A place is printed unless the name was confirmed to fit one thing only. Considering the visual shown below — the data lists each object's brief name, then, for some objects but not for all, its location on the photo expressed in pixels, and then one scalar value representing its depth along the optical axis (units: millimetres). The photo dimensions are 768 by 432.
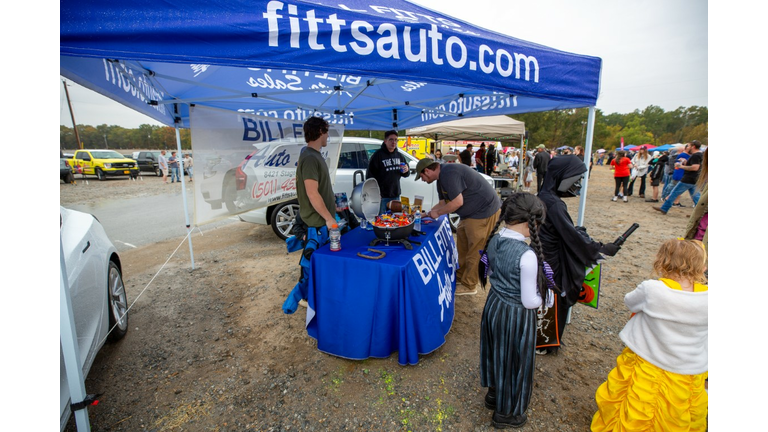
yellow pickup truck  17125
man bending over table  3203
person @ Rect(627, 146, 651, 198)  10219
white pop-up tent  10234
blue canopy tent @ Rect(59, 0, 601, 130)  1335
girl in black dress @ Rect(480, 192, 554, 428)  1659
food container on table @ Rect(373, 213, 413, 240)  2582
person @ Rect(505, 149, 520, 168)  18547
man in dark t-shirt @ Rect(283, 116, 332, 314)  2629
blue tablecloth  2311
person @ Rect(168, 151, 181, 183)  17109
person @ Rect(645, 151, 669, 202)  9844
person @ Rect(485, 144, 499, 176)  14445
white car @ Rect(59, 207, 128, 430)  1917
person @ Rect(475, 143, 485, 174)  14795
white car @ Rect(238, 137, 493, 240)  5582
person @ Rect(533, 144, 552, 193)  9853
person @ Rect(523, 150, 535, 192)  13312
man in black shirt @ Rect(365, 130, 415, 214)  4898
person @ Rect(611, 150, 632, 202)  9334
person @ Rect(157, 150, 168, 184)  16766
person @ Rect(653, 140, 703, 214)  7334
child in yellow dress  1502
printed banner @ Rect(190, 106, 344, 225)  3574
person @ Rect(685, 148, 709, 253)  2489
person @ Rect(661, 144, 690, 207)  8312
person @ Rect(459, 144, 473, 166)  12094
